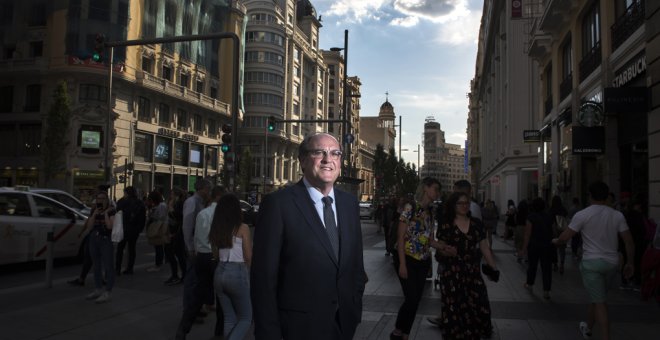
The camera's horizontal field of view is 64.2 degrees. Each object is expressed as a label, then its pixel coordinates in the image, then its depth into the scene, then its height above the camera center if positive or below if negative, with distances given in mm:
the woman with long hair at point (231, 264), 4855 -733
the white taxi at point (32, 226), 10336 -931
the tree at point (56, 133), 31891 +3054
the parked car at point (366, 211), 39759 -1717
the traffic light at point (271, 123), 22416 +2732
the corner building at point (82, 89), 36156 +6803
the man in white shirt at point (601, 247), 5352 -554
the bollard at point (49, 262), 8984 -1368
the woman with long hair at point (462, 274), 4785 -783
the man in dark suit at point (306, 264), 2678 -399
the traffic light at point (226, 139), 14559 +1321
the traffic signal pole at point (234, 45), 13484 +3705
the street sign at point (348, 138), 27406 +2649
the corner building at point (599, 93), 11711 +2875
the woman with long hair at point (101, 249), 7734 -969
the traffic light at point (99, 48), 14041 +3622
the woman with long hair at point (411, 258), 5367 -705
